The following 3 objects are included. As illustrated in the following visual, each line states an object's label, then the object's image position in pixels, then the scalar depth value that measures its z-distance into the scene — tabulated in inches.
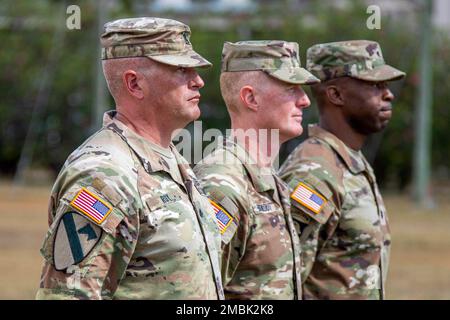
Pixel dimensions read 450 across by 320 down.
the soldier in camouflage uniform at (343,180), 412.3
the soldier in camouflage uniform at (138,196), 252.9
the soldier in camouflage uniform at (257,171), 356.0
